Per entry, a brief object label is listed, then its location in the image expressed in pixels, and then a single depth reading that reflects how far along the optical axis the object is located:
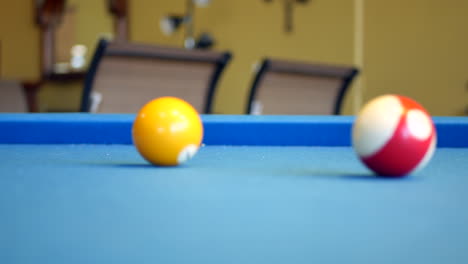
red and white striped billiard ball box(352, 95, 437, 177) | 0.83
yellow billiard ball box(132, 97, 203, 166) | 0.88
